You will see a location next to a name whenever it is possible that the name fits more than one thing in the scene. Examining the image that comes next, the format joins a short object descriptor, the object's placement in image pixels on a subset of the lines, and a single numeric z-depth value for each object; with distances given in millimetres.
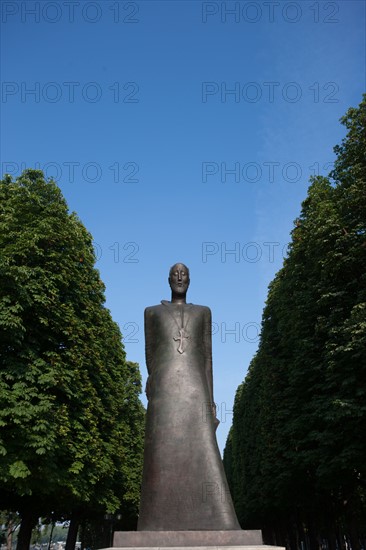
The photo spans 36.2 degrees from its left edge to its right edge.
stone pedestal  7160
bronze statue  7781
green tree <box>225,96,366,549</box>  21891
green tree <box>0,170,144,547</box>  20594
